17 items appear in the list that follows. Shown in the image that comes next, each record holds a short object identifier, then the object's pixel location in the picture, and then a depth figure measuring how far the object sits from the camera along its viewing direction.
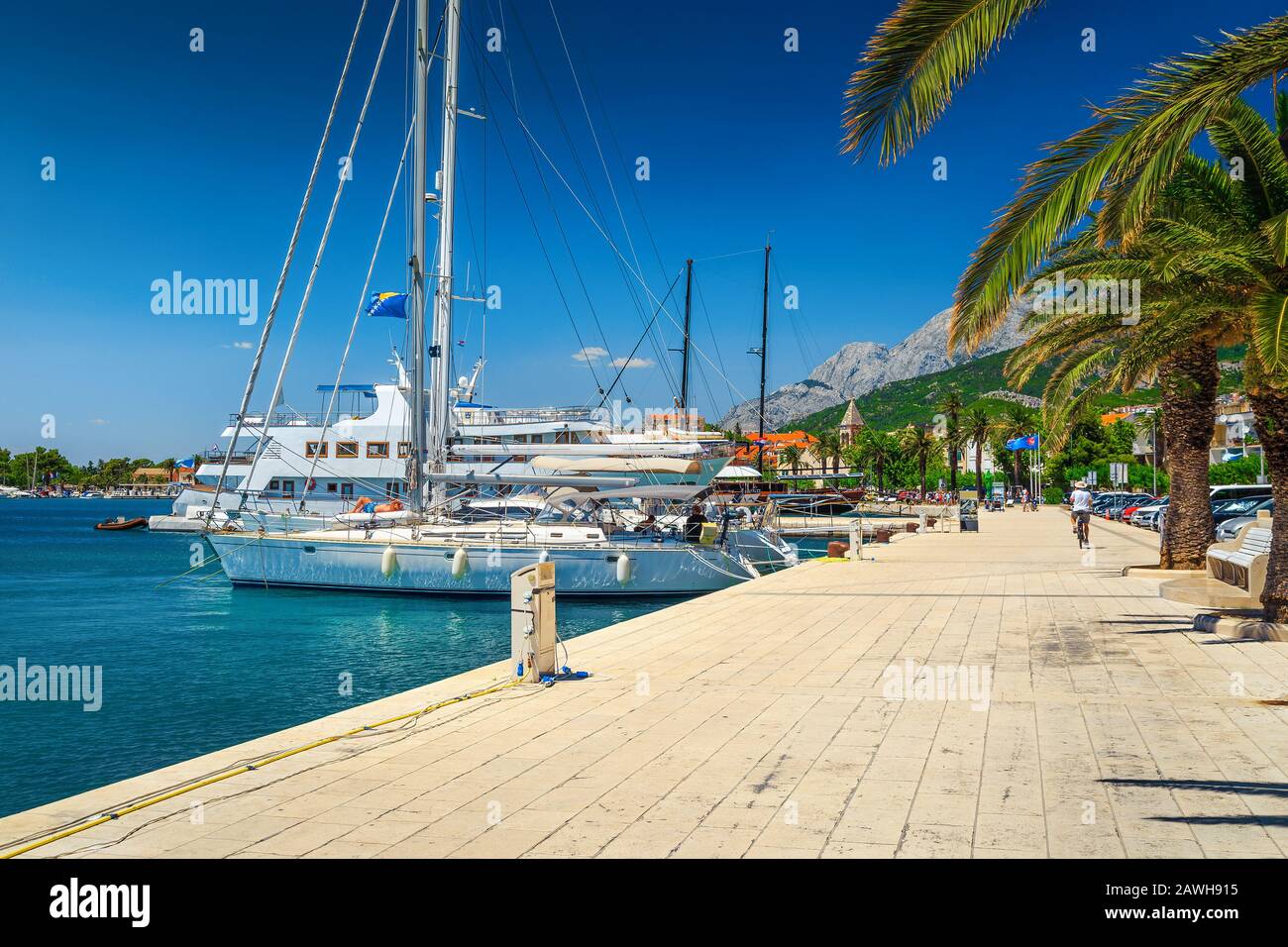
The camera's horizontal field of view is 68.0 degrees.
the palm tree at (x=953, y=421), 84.06
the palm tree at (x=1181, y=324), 10.54
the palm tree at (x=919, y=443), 102.19
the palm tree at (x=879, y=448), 116.88
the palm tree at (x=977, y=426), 82.75
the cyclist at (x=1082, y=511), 26.06
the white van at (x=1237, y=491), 33.03
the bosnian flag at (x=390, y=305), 30.33
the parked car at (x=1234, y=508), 30.06
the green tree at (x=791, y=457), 121.74
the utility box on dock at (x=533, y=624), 8.94
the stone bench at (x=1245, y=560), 13.16
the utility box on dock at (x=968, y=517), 42.22
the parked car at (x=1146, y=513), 41.51
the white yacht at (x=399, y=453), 27.38
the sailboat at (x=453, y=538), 24.41
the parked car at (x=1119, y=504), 52.56
